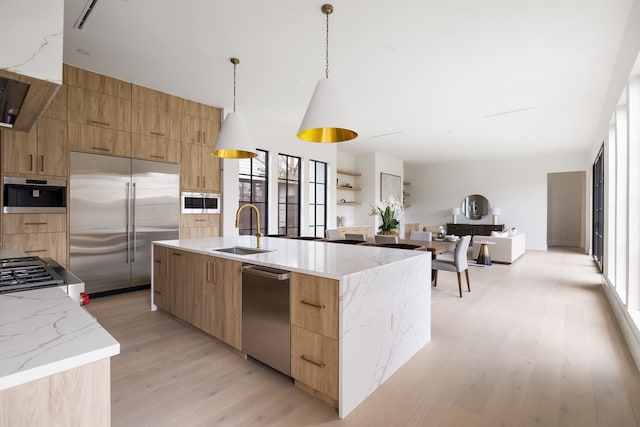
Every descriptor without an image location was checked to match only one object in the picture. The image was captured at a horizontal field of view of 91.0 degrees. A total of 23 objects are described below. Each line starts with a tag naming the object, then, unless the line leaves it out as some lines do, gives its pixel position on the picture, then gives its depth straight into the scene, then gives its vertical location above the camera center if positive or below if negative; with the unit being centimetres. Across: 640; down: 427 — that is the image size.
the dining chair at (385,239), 423 -33
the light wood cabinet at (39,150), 328 +68
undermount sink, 273 -33
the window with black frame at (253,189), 565 +48
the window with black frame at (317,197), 712 +40
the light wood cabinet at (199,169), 473 +70
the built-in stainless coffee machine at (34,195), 327 +19
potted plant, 486 -4
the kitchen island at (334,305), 174 -61
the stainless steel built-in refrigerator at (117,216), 375 -3
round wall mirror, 1008 +31
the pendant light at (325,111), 216 +72
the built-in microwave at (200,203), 475 +18
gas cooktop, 121 -28
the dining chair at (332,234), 531 -33
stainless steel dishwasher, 198 -68
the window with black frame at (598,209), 551 +14
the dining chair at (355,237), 448 -32
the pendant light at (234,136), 293 +74
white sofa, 650 -69
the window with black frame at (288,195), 632 +41
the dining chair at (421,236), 506 -34
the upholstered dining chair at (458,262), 411 -63
